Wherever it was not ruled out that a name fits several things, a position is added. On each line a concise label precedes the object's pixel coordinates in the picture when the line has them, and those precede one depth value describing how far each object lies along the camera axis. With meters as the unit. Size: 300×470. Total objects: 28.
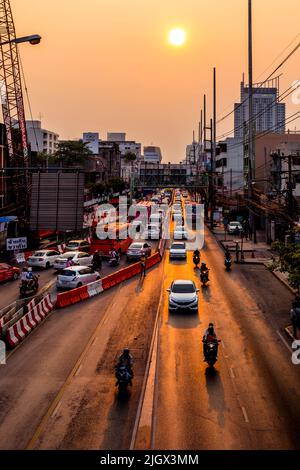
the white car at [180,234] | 61.62
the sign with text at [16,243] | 40.97
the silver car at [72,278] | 32.66
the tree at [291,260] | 22.25
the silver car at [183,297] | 26.86
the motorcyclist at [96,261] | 40.75
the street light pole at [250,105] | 51.00
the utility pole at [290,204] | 34.97
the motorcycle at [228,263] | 41.90
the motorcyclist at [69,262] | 38.34
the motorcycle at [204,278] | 35.22
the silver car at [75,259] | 39.38
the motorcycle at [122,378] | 15.97
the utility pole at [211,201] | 75.57
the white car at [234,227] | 69.62
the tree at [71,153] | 106.41
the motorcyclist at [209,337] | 18.61
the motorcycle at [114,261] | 43.88
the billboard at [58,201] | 42.53
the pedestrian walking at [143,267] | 38.62
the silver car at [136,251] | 45.91
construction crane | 60.69
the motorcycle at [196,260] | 43.51
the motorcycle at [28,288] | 31.22
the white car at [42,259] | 41.72
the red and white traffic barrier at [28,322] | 21.73
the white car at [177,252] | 46.88
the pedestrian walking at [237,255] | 46.47
